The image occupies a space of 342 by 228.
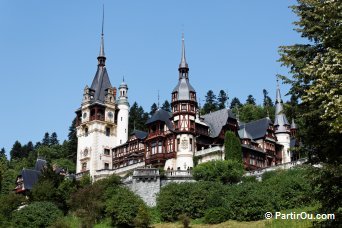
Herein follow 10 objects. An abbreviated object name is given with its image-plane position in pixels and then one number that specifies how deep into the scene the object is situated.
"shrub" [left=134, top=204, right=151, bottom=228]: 47.72
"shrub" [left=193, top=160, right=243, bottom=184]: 56.31
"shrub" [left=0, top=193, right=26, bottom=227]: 56.99
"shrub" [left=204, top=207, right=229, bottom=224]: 47.34
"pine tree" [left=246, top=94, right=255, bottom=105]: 131.09
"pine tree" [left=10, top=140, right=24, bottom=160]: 127.59
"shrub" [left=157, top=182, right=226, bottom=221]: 50.41
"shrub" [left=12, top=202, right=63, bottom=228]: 53.16
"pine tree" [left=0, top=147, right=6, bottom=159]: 125.94
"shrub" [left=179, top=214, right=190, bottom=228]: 46.50
